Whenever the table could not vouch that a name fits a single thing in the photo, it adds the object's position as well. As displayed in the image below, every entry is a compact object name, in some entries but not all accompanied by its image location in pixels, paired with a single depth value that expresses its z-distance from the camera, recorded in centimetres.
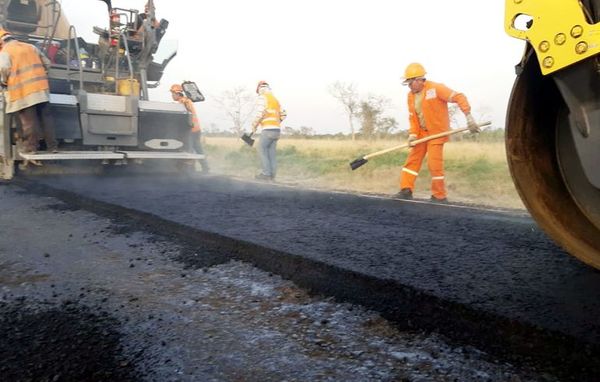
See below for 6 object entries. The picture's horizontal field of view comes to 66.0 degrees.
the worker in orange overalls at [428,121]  526
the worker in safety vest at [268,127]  802
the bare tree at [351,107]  3238
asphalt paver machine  662
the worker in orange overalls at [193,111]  877
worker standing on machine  602
